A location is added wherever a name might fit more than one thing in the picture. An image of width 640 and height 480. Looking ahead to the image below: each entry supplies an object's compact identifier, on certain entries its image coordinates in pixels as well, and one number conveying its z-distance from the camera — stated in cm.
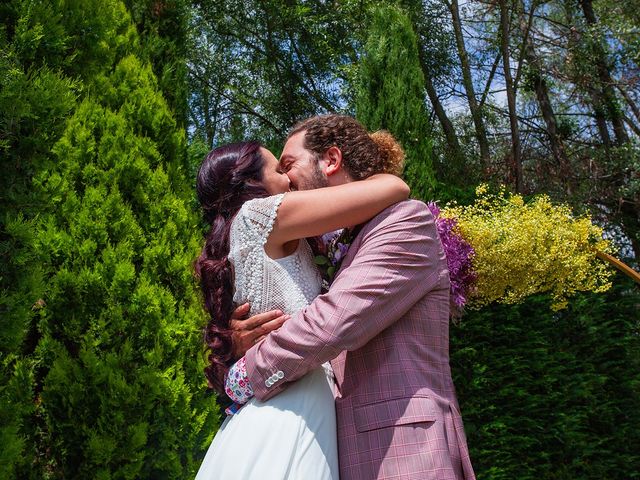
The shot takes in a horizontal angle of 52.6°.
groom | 165
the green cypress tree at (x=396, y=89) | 552
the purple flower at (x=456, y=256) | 248
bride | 167
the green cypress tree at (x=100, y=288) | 259
